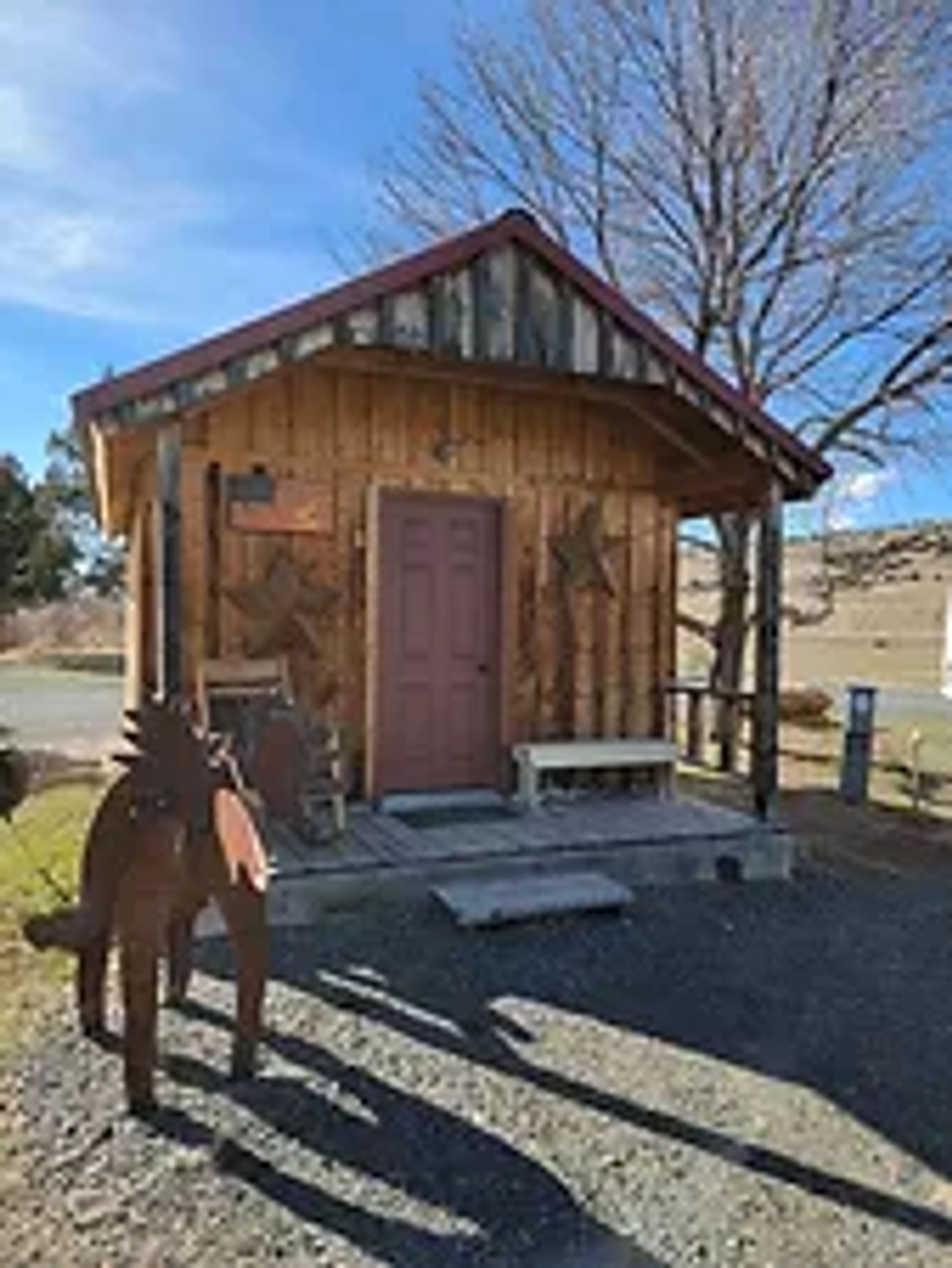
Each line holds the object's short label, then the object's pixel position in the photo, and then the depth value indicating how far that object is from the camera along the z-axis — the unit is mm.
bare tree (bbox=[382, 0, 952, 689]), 10555
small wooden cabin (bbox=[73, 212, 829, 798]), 5547
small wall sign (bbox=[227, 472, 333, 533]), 6398
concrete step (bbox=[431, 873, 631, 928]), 5082
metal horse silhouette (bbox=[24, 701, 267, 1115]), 3199
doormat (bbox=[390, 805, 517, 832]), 6449
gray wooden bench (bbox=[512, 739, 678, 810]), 7012
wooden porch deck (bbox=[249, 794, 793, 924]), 5254
